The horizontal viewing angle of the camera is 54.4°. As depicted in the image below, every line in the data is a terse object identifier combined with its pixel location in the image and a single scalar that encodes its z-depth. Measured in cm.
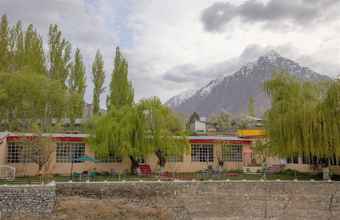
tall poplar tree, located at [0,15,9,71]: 2605
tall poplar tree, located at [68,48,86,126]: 3010
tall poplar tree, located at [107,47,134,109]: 3147
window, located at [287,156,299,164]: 2543
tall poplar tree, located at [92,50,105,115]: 3212
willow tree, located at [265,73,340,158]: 1836
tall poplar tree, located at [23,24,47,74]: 2739
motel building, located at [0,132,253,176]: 2242
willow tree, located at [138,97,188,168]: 2241
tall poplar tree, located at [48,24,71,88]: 2931
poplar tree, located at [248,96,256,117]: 6129
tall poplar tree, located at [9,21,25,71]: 2694
